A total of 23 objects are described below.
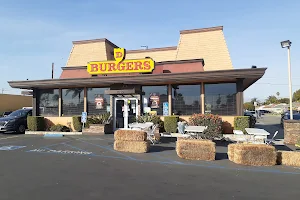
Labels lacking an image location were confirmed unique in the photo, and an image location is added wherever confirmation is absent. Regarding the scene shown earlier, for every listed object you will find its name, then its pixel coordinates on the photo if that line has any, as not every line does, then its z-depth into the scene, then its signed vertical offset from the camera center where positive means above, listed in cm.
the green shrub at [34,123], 1686 -118
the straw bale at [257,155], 762 -165
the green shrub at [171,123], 1452 -107
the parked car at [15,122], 1694 -110
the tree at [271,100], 11299 +327
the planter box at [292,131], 1165 -132
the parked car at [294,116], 2248 -103
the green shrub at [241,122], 1323 -97
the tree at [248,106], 7702 +2
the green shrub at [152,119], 1464 -82
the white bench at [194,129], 1016 -105
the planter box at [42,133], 1576 -181
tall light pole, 1215 +324
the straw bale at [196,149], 824 -159
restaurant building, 1439 +118
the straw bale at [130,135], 961 -122
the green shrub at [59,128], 1659 -154
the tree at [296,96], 8628 +396
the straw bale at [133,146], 955 -168
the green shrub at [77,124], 1655 -124
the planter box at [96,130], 1540 -158
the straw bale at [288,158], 759 -178
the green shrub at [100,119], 1599 -86
